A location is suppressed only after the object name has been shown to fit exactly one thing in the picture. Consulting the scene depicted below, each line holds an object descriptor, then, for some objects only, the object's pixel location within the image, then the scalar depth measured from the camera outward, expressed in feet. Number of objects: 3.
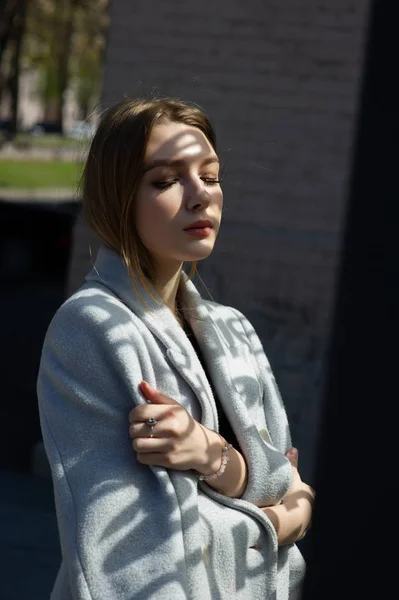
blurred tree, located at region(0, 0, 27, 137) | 52.65
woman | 6.48
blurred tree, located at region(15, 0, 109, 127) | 69.31
